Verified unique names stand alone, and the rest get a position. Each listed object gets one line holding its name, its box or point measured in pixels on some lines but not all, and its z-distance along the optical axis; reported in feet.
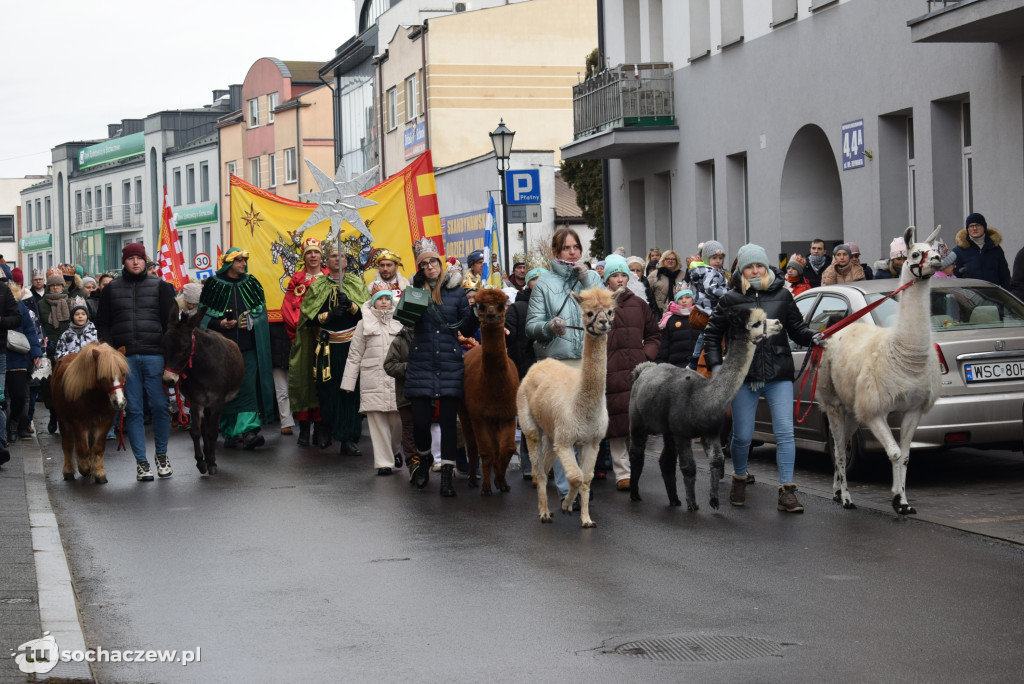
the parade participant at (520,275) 55.52
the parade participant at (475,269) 57.82
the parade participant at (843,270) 53.72
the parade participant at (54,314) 64.08
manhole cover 21.66
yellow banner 66.13
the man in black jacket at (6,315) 46.19
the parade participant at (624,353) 40.57
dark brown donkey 45.78
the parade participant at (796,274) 56.34
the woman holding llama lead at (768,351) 35.78
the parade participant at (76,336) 56.44
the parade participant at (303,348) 54.75
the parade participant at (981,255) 50.75
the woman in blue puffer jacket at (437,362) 40.57
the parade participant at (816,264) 58.70
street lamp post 84.07
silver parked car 37.91
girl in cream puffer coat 46.65
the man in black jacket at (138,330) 45.09
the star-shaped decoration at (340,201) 56.70
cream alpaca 33.35
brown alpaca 37.50
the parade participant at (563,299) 38.42
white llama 34.04
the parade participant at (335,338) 52.60
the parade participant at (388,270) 46.42
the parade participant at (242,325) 53.72
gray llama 34.86
